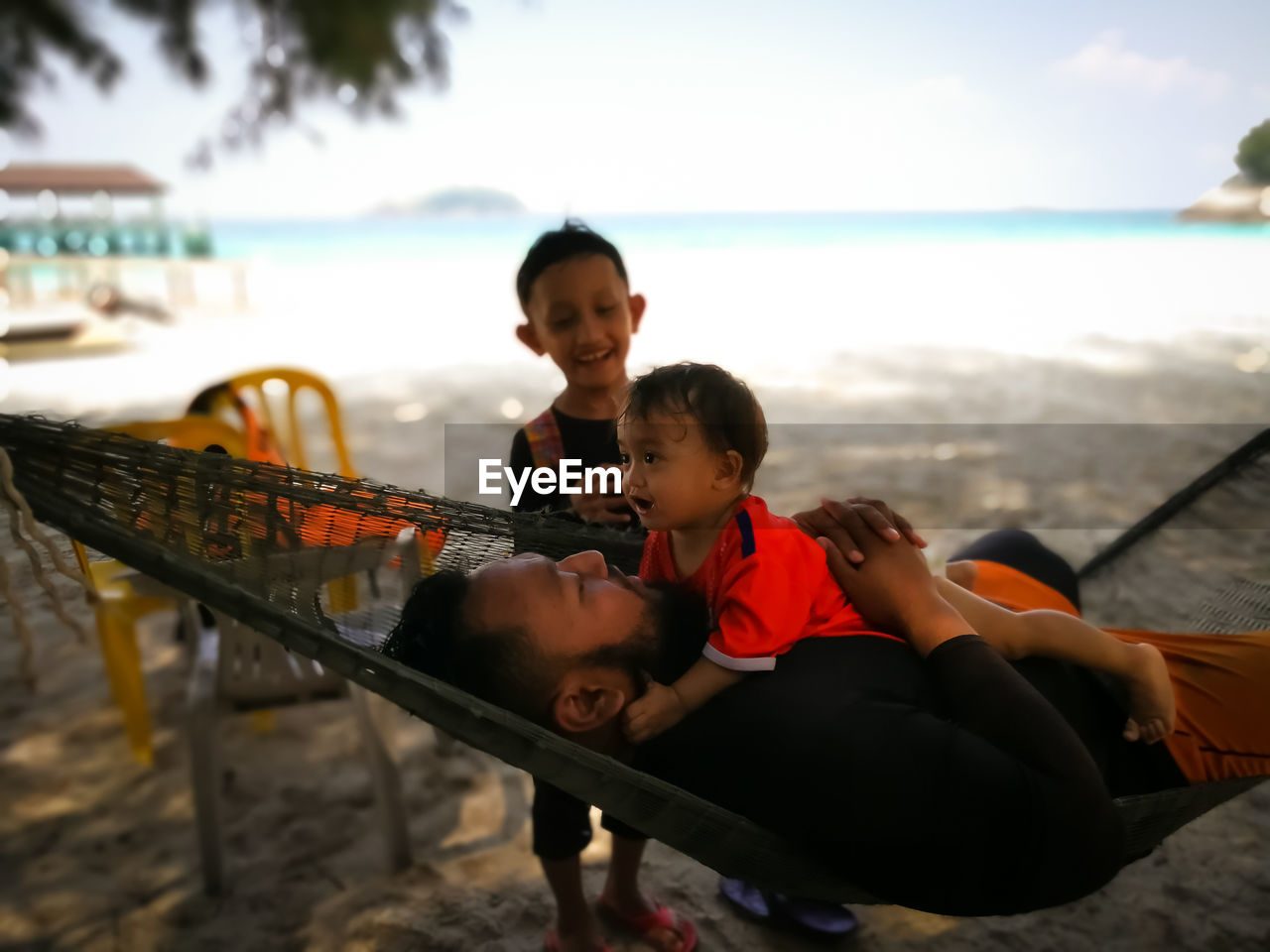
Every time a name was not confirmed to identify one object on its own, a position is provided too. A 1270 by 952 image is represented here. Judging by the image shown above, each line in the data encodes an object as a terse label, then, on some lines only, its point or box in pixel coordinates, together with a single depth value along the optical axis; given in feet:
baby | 3.49
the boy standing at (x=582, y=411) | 5.51
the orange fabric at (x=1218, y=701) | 4.00
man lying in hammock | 3.11
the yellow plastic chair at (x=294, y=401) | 9.25
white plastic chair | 6.39
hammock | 3.48
